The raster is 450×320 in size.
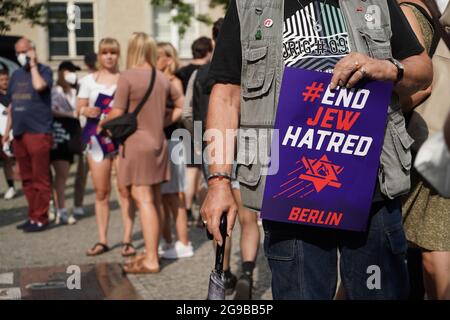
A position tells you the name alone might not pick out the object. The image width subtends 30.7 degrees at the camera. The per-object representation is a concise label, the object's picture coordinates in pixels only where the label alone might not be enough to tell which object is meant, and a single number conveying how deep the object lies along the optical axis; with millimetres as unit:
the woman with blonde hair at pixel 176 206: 7215
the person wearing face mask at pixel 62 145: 9297
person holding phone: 8766
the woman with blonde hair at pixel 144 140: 6531
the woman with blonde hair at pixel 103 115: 7379
